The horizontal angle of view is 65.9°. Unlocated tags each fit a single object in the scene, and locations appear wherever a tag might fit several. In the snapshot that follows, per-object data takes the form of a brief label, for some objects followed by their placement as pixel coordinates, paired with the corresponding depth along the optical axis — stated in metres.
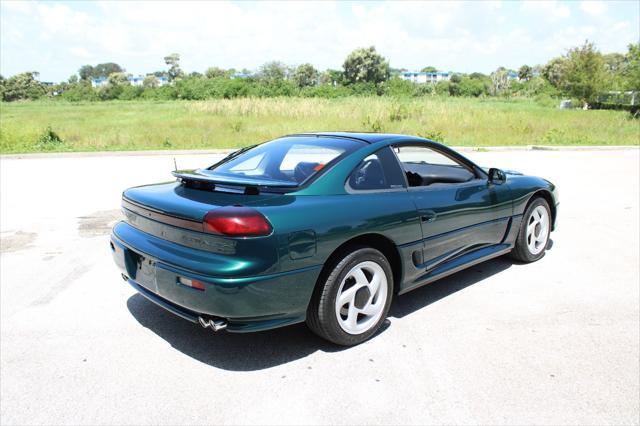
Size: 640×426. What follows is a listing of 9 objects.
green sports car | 2.80
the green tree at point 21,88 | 107.12
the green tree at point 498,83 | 84.93
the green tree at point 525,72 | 128.64
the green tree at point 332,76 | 108.10
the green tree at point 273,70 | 120.32
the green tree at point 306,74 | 116.38
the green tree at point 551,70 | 97.62
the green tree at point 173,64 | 130.88
